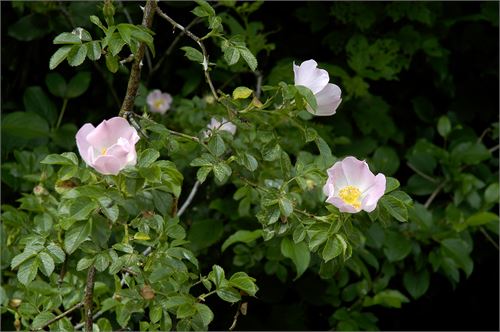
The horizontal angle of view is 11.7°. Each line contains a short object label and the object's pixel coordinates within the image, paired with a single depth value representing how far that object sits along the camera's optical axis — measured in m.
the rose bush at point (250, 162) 2.08
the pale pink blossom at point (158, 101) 2.70
